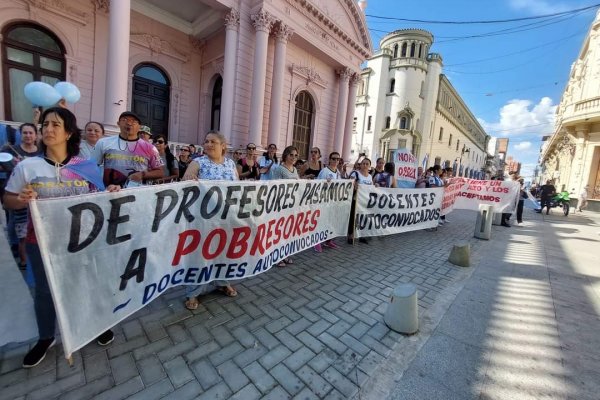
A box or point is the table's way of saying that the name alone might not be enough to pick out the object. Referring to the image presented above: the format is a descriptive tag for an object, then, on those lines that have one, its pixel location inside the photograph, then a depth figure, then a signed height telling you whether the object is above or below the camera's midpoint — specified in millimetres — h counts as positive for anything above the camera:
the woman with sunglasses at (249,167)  5164 +18
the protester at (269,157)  6562 +327
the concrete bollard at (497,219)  9613 -1001
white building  29141 +9651
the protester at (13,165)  3303 -333
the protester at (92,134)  3650 +272
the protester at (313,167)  5320 +151
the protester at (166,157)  4605 +52
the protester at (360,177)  5195 +24
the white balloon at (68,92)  4258 +958
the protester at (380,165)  6867 +404
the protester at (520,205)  10086 -453
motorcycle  14477 -196
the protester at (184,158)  6188 +87
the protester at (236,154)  9539 +456
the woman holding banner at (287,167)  4082 +72
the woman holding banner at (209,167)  2816 -31
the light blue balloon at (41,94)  3688 +765
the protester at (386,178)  6629 +82
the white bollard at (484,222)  7078 -852
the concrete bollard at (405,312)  2723 -1349
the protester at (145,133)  4816 +461
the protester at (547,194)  14380 +132
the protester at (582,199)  16641 +39
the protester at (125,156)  2881 -4
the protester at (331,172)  4672 +72
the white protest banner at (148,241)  1718 -701
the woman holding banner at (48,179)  1832 -217
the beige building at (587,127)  16656 +4939
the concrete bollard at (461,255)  4891 -1254
